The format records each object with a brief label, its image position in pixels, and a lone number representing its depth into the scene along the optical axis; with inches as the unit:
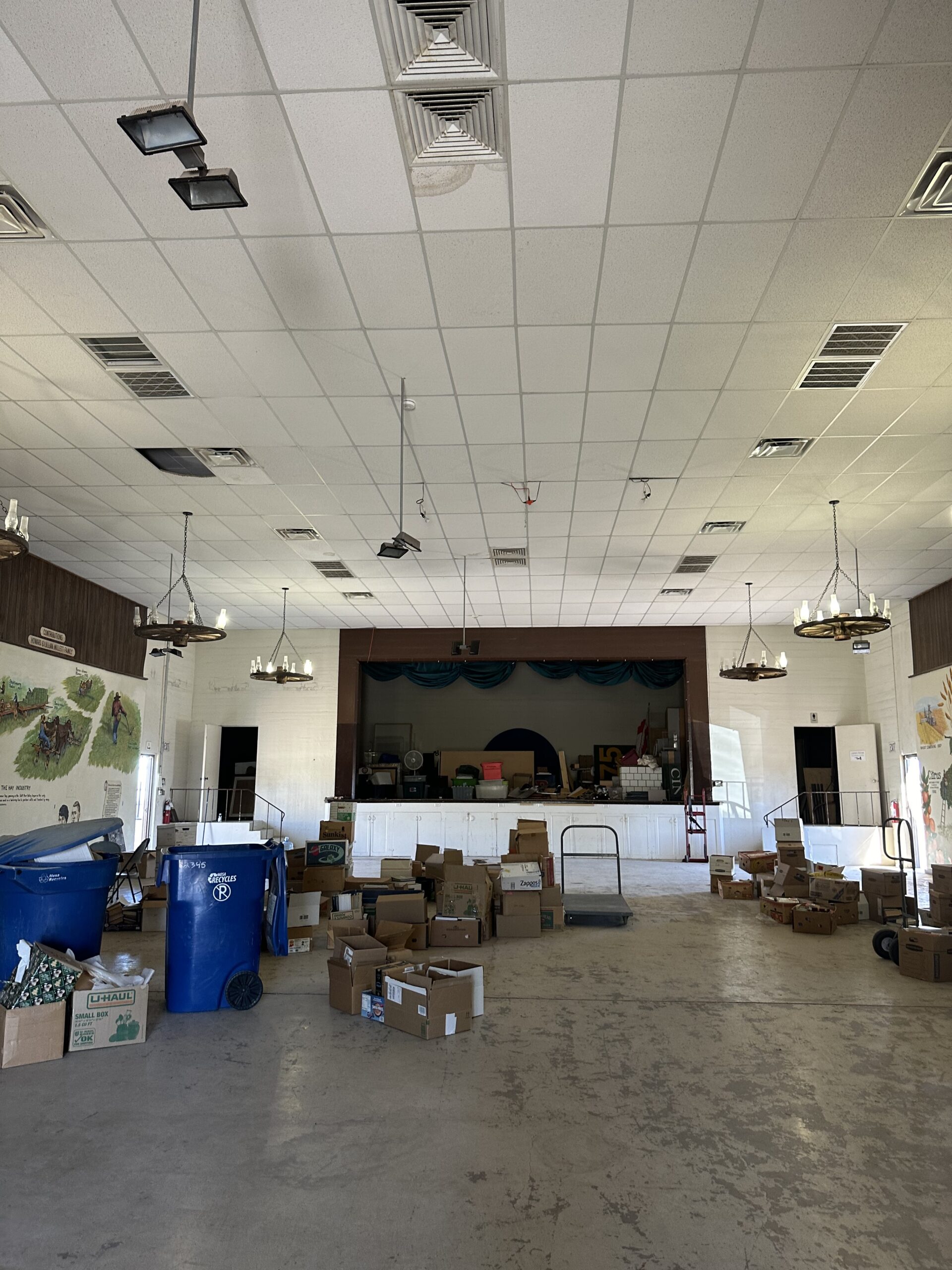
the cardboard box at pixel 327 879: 351.9
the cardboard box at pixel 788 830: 440.1
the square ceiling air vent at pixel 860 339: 203.5
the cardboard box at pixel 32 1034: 168.1
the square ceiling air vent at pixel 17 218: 159.8
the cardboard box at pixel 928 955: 243.0
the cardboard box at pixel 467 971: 200.5
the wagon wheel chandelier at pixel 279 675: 523.2
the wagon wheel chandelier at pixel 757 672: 469.1
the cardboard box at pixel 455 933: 289.7
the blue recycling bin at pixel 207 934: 205.9
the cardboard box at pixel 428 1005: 187.8
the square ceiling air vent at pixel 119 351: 213.8
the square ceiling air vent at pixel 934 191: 149.3
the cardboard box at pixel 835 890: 340.2
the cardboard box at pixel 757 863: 419.8
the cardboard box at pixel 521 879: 313.4
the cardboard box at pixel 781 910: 336.2
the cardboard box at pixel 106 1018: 178.2
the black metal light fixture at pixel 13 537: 220.7
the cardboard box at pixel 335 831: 428.1
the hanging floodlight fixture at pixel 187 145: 102.9
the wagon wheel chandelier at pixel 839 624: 324.2
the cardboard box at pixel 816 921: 315.0
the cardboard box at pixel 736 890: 403.5
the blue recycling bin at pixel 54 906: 199.6
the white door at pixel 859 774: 561.0
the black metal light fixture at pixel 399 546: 265.1
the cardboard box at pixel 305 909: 279.1
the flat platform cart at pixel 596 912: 327.3
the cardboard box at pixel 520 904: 309.1
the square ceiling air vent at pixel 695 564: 422.9
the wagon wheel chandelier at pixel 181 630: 354.0
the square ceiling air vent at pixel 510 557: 409.1
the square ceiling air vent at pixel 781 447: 273.6
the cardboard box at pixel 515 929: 305.0
